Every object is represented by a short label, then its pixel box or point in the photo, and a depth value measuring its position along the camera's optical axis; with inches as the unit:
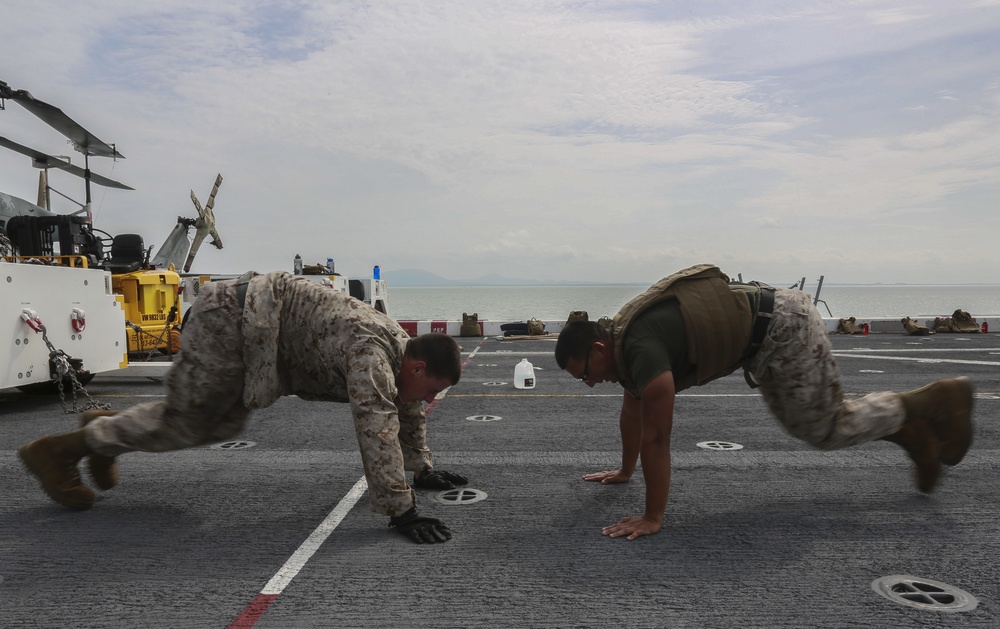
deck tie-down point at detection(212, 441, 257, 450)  190.4
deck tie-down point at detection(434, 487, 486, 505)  137.4
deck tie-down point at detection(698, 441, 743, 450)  184.4
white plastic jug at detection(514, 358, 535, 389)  220.4
